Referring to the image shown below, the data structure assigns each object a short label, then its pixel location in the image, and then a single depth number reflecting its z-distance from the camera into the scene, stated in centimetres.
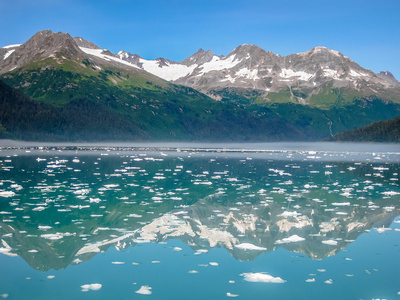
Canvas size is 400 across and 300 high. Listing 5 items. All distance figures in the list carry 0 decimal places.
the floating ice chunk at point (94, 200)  3253
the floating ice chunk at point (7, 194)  3488
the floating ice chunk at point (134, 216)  2711
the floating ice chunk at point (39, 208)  2874
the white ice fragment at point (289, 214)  2745
